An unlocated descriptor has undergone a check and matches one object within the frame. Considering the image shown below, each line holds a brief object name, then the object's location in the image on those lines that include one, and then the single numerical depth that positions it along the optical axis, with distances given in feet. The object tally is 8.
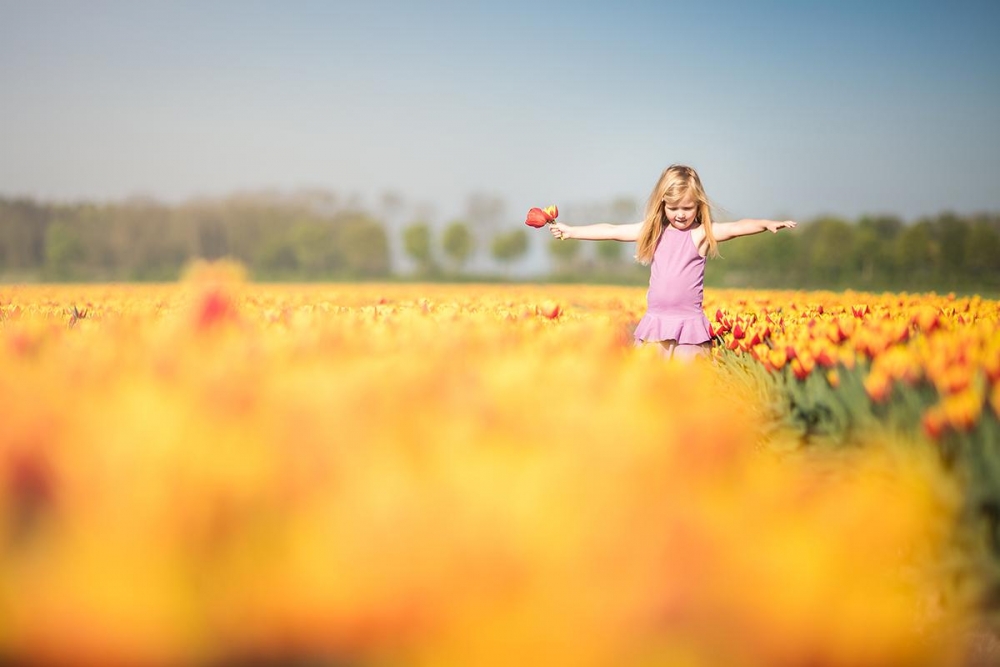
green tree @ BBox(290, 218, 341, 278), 309.42
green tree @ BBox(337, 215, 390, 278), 309.42
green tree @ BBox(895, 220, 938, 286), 228.84
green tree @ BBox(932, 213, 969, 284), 220.43
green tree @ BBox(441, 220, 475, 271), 326.85
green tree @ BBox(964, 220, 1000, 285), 215.92
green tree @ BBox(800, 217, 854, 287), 240.53
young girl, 21.61
